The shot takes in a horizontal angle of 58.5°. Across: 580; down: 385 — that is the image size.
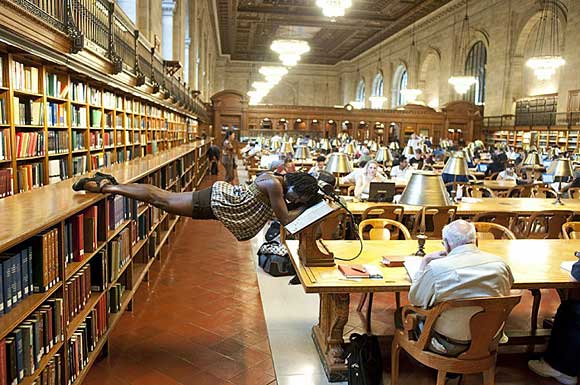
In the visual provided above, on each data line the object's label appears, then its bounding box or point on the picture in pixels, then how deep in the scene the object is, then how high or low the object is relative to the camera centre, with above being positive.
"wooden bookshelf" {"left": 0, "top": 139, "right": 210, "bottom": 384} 2.05 -0.68
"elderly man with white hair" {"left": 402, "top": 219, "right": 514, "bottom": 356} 2.47 -0.68
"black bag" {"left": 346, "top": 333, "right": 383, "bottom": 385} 2.94 -1.29
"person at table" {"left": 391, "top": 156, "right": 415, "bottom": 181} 8.57 -0.56
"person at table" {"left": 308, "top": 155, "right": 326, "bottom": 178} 8.19 -0.46
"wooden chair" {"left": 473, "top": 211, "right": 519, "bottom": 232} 5.06 -0.82
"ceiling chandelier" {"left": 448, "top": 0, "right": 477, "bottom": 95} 20.57 +3.87
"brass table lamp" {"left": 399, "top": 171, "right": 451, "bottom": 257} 2.87 -0.29
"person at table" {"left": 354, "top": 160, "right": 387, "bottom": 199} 6.21 -0.50
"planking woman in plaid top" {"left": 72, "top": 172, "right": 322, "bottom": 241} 3.04 -0.39
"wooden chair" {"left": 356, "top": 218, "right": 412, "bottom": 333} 4.18 -0.78
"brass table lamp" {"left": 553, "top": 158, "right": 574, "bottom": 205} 5.64 -0.28
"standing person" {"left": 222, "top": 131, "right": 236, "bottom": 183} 13.07 -0.67
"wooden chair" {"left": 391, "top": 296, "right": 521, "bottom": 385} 2.44 -0.99
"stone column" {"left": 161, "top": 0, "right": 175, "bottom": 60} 12.97 +2.54
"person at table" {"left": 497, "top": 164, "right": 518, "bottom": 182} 9.11 -0.61
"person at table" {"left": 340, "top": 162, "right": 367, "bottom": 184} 7.55 -0.61
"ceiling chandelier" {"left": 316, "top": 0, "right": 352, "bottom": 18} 12.09 +3.07
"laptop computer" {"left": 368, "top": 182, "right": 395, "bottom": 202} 5.73 -0.58
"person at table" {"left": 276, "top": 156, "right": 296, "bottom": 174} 6.76 -0.43
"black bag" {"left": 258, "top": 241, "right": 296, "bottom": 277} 5.33 -1.31
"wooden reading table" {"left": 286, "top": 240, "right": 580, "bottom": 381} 2.85 -0.78
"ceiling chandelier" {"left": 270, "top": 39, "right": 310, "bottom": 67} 16.97 +2.92
